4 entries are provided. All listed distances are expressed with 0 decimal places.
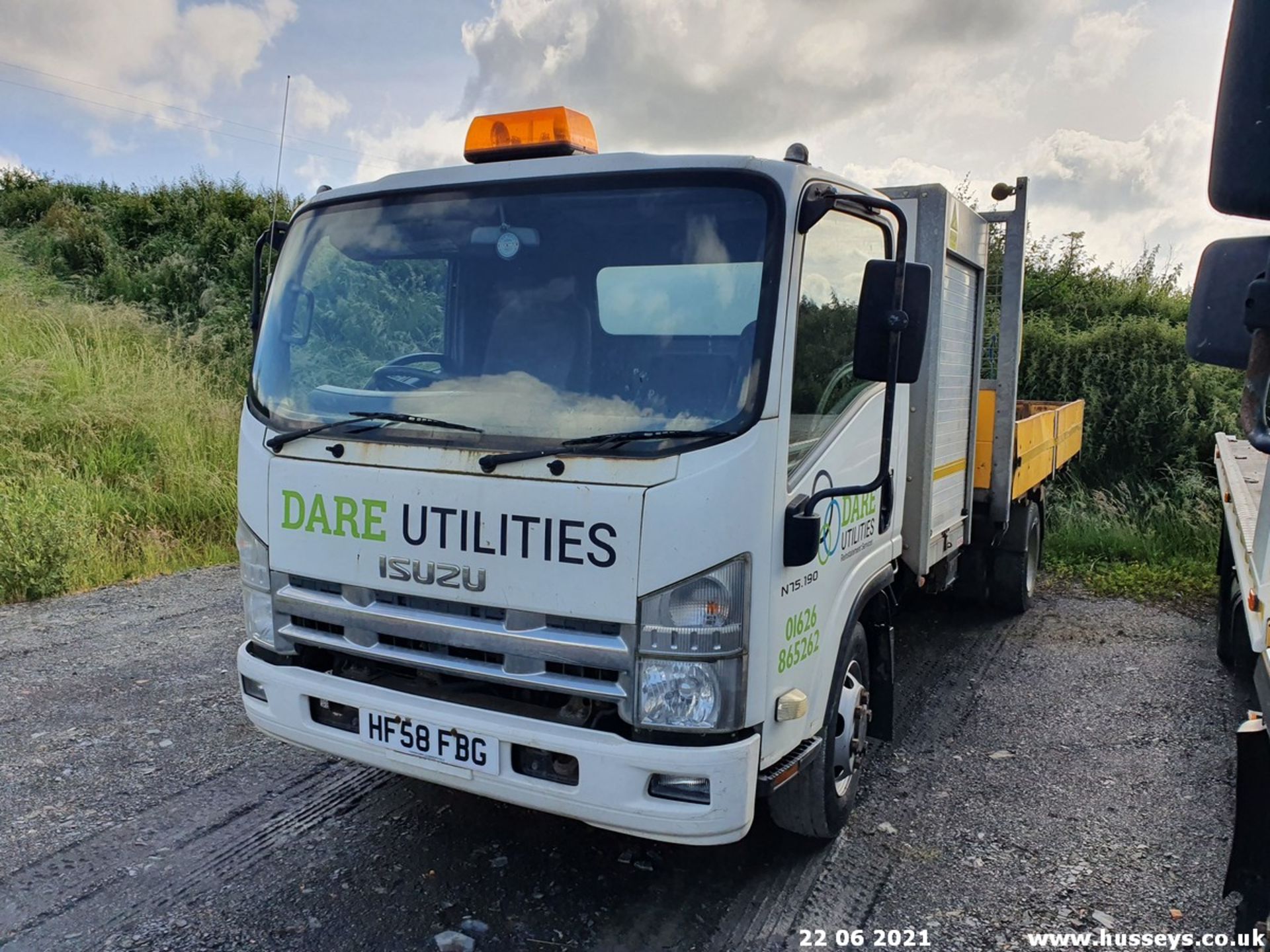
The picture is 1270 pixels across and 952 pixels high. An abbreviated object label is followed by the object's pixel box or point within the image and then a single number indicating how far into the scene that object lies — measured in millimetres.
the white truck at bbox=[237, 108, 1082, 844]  2494
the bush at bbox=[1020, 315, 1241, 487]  9109
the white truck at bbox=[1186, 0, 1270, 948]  1463
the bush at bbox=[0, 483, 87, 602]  6141
